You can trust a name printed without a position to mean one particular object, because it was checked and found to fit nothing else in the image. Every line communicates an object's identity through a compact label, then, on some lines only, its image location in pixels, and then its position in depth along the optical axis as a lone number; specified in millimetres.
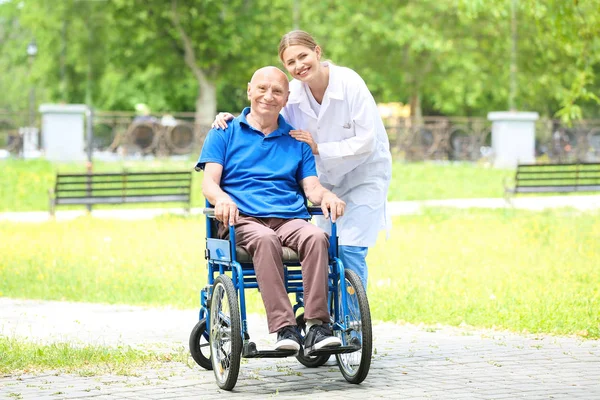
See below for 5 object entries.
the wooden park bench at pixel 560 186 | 19359
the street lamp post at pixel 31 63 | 31798
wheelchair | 5754
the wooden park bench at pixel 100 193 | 17406
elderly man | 5867
